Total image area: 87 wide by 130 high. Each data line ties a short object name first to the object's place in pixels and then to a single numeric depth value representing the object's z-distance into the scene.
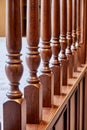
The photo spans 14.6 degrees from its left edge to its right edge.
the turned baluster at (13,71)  0.80
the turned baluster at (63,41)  1.39
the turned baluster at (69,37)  1.56
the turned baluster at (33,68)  0.94
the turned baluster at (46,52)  1.09
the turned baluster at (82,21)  2.09
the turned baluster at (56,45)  1.25
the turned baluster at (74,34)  1.72
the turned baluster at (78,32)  1.91
